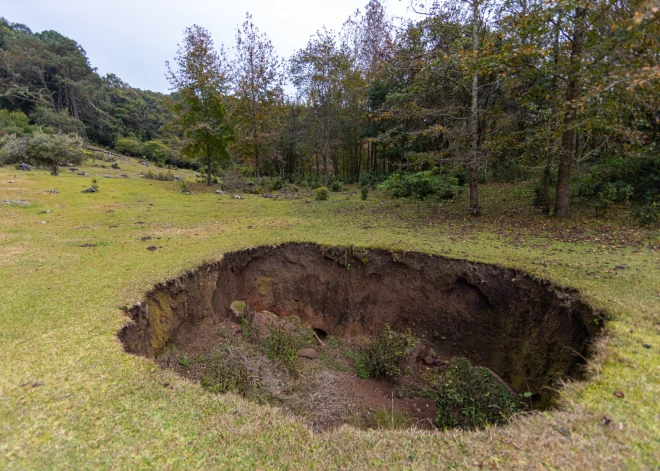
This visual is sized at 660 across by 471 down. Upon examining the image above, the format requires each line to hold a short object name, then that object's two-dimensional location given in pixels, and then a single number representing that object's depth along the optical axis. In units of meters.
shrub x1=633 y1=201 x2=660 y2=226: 8.37
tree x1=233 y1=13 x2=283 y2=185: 22.08
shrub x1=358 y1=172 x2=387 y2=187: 25.18
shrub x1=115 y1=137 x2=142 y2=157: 40.56
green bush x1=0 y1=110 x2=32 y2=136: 29.88
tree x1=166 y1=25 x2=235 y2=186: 21.95
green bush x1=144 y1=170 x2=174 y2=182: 25.52
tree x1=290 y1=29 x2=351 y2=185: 24.09
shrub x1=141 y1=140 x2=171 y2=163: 39.16
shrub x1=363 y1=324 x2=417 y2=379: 6.16
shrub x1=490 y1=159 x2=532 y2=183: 16.88
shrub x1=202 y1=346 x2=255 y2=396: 4.28
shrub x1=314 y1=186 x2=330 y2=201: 18.69
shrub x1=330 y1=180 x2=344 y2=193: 23.67
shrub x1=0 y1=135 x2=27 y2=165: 21.34
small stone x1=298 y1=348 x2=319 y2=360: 6.86
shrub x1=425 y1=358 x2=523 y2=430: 4.24
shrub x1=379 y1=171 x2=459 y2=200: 13.54
